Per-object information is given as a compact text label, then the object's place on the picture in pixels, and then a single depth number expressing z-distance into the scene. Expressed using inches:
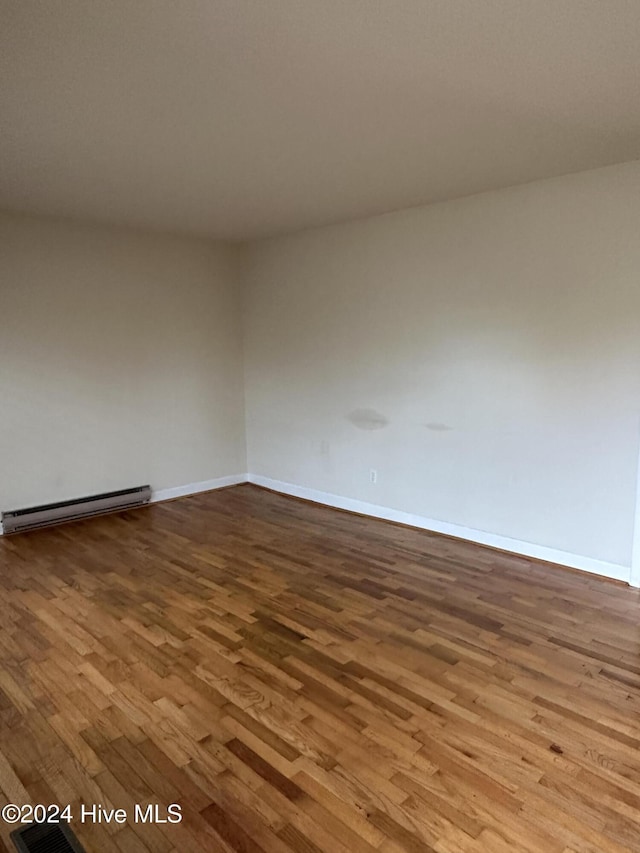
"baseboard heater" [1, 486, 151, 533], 172.8
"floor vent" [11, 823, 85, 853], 63.0
